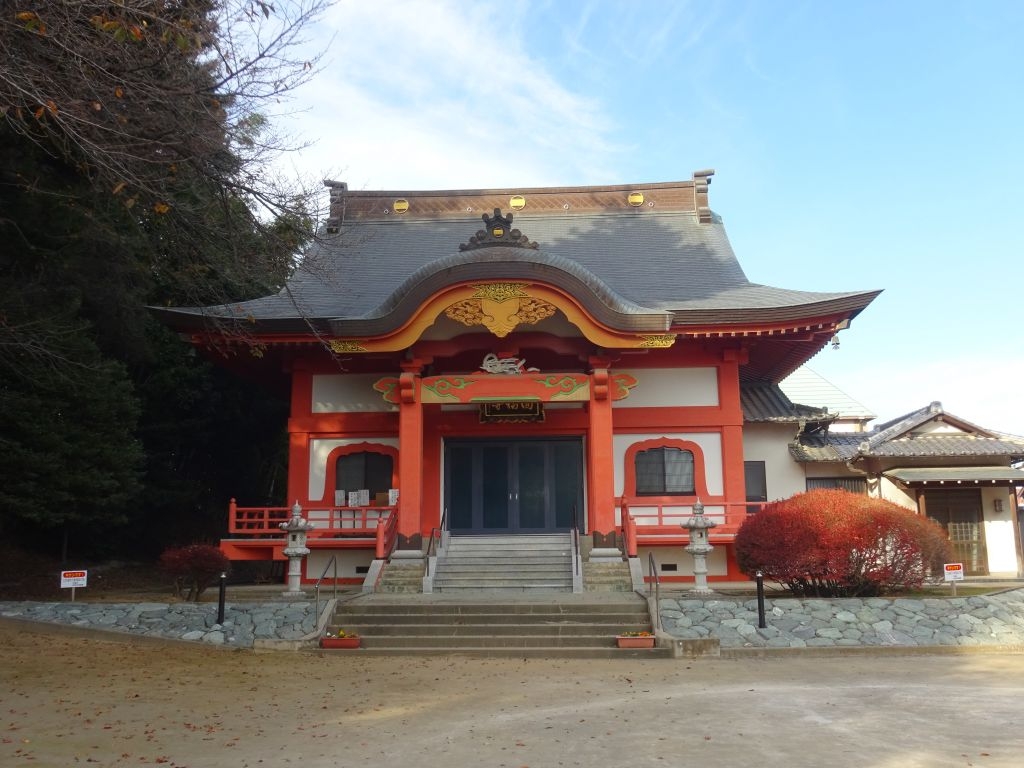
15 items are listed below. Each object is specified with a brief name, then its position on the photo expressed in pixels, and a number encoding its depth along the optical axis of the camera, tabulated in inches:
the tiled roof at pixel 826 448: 708.7
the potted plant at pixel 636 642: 420.5
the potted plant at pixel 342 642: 434.3
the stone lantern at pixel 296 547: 546.3
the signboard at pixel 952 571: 467.8
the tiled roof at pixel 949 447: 701.3
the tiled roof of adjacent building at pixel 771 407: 698.8
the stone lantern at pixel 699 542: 524.4
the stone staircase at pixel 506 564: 549.0
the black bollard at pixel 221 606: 454.6
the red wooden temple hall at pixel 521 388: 582.9
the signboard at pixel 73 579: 469.4
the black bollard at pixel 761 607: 433.1
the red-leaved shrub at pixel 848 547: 462.0
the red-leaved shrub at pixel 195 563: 536.4
